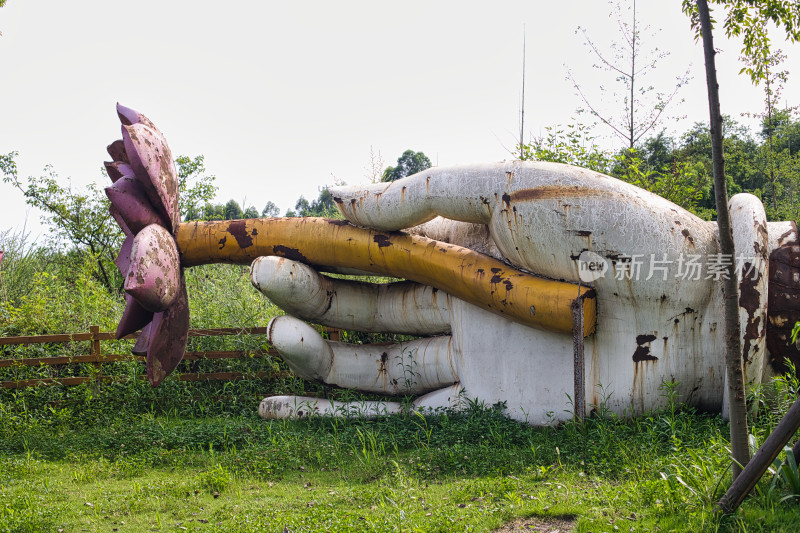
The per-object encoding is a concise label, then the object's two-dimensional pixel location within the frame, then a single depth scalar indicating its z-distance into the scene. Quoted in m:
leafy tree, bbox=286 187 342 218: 26.61
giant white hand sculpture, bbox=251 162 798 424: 4.79
